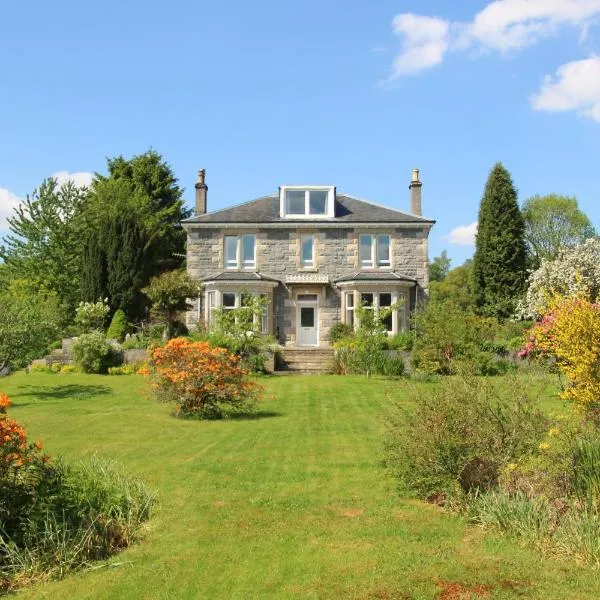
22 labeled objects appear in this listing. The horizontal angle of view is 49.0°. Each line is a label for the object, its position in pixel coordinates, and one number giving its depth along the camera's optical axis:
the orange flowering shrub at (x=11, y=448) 6.74
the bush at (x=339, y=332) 30.81
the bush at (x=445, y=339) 21.16
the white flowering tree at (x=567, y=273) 33.41
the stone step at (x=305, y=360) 27.19
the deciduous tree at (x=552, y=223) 55.19
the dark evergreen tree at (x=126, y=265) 33.78
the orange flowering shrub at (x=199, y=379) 14.91
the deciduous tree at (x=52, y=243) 36.84
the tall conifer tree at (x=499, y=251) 40.03
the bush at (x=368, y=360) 23.78
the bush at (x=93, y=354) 26.03
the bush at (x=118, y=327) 30.38
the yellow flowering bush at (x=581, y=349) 8.86
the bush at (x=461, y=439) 8.15
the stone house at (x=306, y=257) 32.34
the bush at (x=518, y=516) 6.86
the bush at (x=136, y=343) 27.50
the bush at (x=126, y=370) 25.66
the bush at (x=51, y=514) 6.35
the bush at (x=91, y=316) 30.34
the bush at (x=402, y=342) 27.33
